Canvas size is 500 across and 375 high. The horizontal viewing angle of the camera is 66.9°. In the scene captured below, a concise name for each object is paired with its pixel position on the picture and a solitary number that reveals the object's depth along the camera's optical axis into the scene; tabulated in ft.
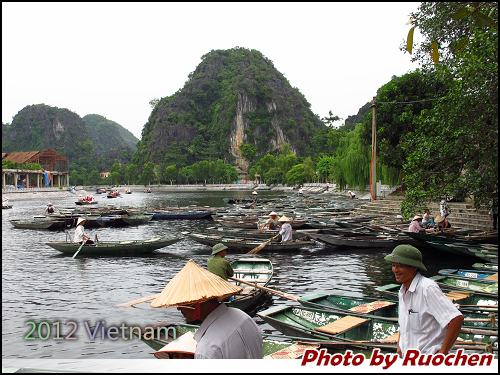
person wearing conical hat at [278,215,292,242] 55.11
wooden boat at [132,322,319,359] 18.91
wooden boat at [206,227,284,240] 61.77
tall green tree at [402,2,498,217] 35.99
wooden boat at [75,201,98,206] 160.17
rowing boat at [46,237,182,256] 55.62
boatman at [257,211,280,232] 64.39
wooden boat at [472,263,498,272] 34.50
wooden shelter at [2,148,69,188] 330.13
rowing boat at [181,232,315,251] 55.11
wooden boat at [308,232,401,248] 54.60
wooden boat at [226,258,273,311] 29.78
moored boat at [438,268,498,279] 31.86
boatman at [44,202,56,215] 104.32
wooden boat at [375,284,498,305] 25.45
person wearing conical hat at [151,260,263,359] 10.07
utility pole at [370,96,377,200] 82.02
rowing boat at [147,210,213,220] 108.17
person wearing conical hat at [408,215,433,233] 51.47
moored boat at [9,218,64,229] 90.02
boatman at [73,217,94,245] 56.29
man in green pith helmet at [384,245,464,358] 11.18
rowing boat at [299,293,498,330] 21.62
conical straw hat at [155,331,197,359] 16.01
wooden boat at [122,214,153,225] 97.59
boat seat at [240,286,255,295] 31.09
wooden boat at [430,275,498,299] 27.83
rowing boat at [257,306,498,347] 19.45
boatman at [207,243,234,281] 25.85
